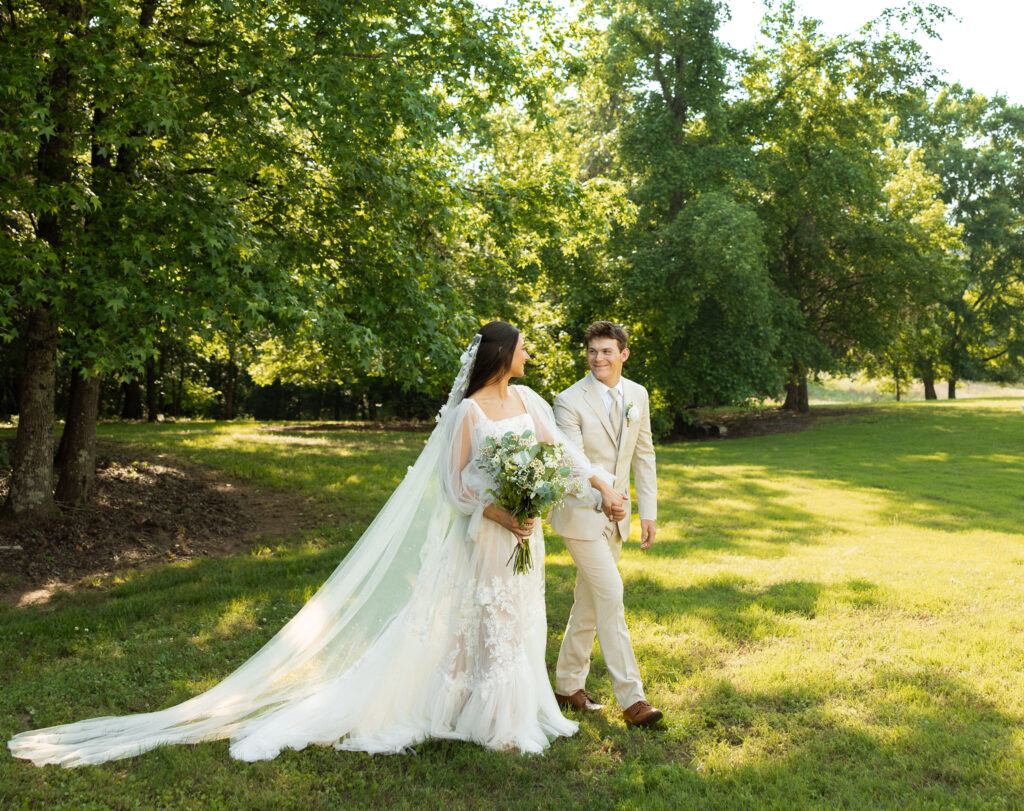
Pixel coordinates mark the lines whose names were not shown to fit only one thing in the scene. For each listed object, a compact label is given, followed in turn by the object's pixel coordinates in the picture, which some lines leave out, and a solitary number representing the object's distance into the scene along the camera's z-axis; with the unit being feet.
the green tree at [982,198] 117.70
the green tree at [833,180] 80.64
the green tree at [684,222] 71.26
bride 14.34
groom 15.42
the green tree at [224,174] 24.86
